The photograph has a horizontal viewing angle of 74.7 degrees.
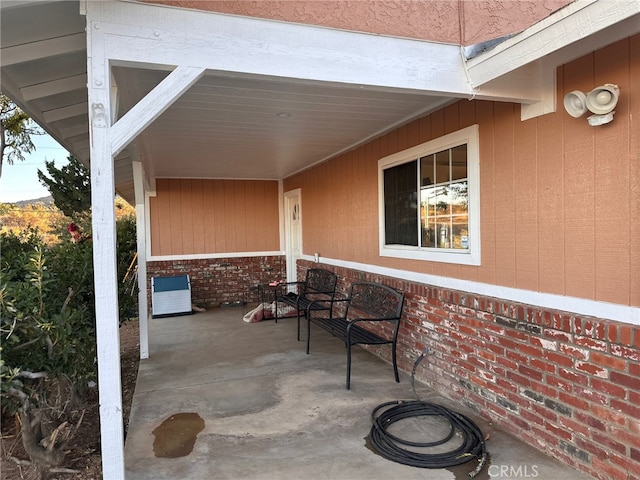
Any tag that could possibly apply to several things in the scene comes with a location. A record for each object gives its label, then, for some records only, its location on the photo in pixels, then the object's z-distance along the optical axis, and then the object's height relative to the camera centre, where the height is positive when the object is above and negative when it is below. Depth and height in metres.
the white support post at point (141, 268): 5.06 -0.42
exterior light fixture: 2.38 +0.71
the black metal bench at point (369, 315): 4.14 -1.02
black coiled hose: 2.72 -1.51
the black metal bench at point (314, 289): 6.04 -0.92
